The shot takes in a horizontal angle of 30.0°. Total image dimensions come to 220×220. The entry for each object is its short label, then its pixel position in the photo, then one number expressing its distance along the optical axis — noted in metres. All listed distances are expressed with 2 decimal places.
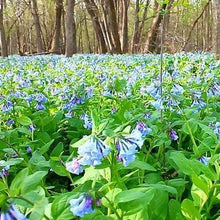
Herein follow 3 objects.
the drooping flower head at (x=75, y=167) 1.13
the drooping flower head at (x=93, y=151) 1.02
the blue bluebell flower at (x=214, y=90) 1.96
